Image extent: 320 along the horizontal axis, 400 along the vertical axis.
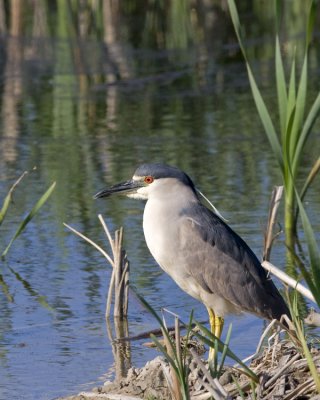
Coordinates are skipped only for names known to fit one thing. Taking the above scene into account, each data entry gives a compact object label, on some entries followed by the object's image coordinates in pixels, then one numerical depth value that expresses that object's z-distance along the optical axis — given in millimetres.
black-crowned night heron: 12414
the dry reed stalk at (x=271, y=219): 13906
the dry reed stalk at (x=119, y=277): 13297
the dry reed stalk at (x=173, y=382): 9270
